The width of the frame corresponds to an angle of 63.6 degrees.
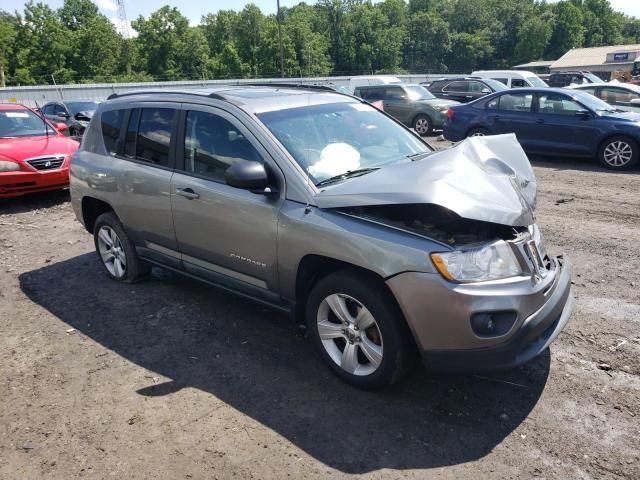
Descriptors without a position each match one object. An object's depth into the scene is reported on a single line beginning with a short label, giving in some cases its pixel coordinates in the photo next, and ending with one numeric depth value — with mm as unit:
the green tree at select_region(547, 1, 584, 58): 109312
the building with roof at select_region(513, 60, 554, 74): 73288
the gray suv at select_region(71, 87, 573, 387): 2850
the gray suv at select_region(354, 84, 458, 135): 15281
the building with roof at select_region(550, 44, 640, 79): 64625
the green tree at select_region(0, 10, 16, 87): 51650
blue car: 9906
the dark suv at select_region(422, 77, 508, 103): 17938
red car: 8234
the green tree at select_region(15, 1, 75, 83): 55344
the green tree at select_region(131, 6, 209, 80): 69062
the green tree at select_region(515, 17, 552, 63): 102744
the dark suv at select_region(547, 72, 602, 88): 23531
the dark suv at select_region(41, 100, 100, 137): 14320
